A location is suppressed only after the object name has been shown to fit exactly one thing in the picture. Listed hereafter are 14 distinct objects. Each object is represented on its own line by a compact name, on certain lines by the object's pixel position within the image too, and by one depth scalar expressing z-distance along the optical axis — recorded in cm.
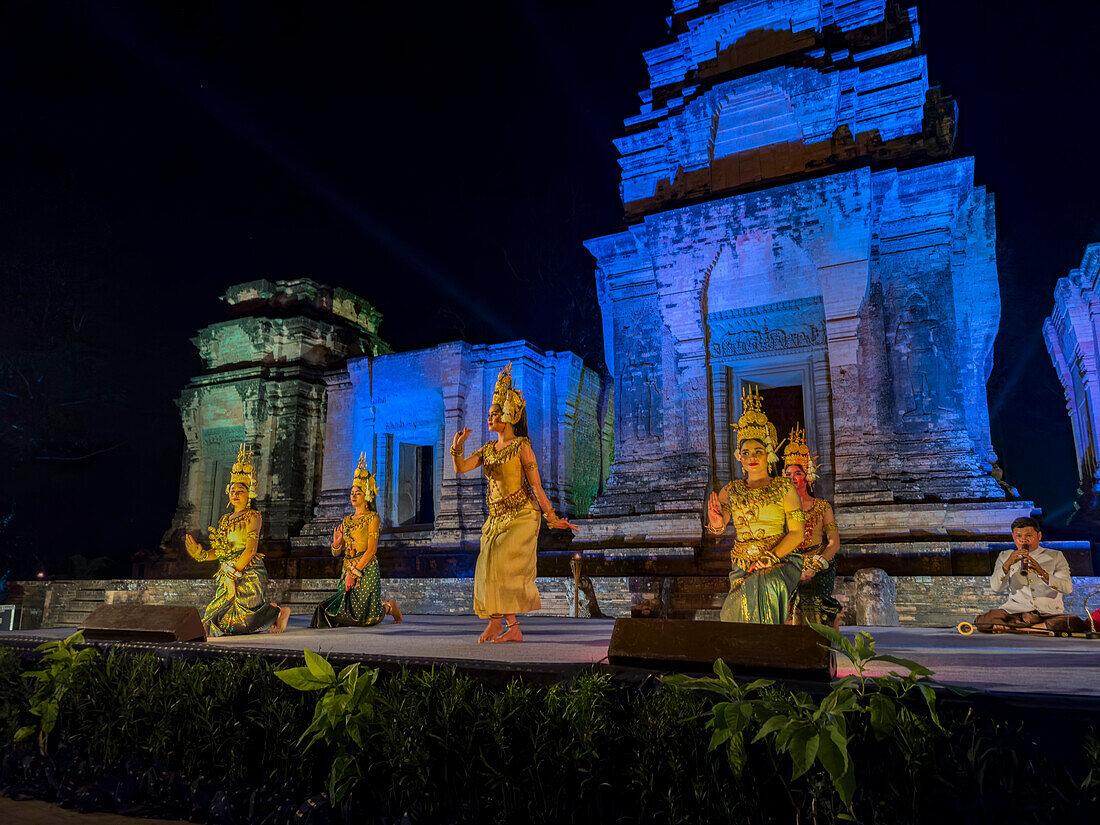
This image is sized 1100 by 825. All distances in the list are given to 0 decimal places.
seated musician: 676
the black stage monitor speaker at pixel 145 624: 524
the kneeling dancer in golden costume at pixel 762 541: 484
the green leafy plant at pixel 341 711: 297
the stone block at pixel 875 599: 859
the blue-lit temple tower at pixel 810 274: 1262
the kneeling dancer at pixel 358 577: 813
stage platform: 343
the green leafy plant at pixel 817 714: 226
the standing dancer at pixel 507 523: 574
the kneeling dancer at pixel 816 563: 632
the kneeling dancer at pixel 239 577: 704
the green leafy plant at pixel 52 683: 411
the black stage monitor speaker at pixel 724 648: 292
